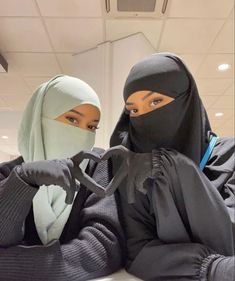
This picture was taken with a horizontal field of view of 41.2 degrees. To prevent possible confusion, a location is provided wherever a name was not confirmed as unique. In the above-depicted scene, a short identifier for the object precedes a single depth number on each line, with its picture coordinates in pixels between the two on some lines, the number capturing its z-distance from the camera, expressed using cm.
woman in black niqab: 68
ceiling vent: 184
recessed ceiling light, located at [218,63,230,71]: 268
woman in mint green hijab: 66
